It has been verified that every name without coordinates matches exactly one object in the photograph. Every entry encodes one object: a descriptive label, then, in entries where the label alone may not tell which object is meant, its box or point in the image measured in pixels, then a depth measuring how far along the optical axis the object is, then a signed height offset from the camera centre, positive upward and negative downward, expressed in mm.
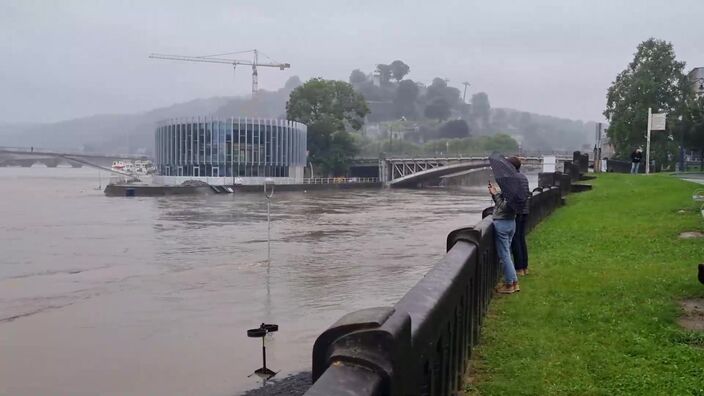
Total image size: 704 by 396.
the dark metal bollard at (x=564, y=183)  25797 -1122
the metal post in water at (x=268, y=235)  22825 -3846
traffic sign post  35375 +1950
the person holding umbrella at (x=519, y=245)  9195 -1315
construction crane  169625 +20193
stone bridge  133750 -2204
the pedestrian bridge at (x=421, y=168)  93062 -2224
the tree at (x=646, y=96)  57875 +5614
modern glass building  88500 +189
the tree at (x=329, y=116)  97375 +5397
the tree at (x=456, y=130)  194750 +7165
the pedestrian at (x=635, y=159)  39156 -187
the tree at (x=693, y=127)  48738 +2372
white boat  131000 -3975
